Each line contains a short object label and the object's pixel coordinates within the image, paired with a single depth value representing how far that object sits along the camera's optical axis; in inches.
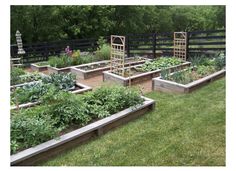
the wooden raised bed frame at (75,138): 126.1
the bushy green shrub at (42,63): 368.2
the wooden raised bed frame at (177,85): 227.1
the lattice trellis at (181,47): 354.3
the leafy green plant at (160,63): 308.2
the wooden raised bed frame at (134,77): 263.0
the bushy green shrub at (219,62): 281.4
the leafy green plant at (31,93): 205.2
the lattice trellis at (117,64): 283.0
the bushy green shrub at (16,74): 239.6
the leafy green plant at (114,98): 177.2
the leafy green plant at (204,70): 264.6
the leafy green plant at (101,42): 414.9
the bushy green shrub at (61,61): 337.4
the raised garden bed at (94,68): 310.0
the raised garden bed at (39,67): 353.7
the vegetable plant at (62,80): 235.8
